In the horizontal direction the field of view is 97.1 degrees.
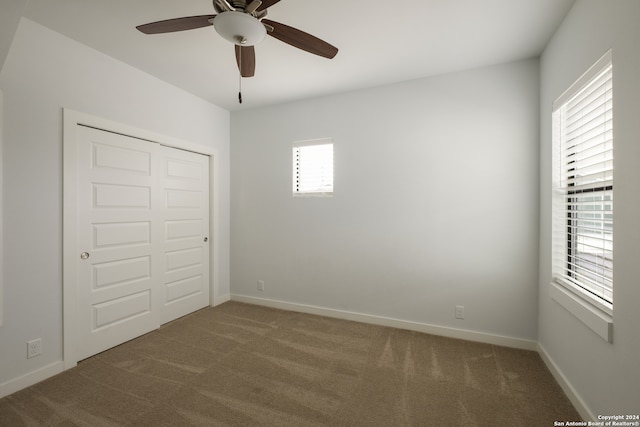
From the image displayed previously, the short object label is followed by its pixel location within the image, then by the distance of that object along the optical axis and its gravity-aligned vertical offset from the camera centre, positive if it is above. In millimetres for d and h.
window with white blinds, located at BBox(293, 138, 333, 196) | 3555 +565
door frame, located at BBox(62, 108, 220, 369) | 2326 -117
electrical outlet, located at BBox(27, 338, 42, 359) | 2137 -1049
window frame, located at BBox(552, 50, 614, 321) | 1979 -18
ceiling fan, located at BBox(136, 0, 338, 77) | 1519 +1102
